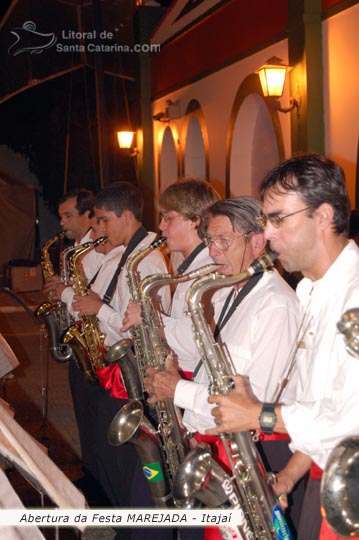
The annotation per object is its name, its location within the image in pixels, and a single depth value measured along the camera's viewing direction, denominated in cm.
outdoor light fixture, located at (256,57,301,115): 832
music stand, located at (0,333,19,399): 377
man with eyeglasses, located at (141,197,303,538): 279
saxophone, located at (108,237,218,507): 370
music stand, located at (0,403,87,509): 183
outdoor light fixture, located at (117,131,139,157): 1491
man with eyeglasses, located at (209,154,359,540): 215
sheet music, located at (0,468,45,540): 145
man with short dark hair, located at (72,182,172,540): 441
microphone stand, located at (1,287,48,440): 553
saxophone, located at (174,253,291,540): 255
